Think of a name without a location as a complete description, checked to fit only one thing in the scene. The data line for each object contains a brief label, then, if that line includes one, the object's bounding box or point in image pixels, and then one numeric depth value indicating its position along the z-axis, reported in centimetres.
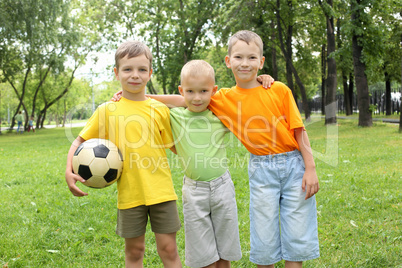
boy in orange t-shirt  261
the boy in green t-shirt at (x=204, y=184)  265
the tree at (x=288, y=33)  1928
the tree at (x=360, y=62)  1438
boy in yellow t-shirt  264
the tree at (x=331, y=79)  1802
